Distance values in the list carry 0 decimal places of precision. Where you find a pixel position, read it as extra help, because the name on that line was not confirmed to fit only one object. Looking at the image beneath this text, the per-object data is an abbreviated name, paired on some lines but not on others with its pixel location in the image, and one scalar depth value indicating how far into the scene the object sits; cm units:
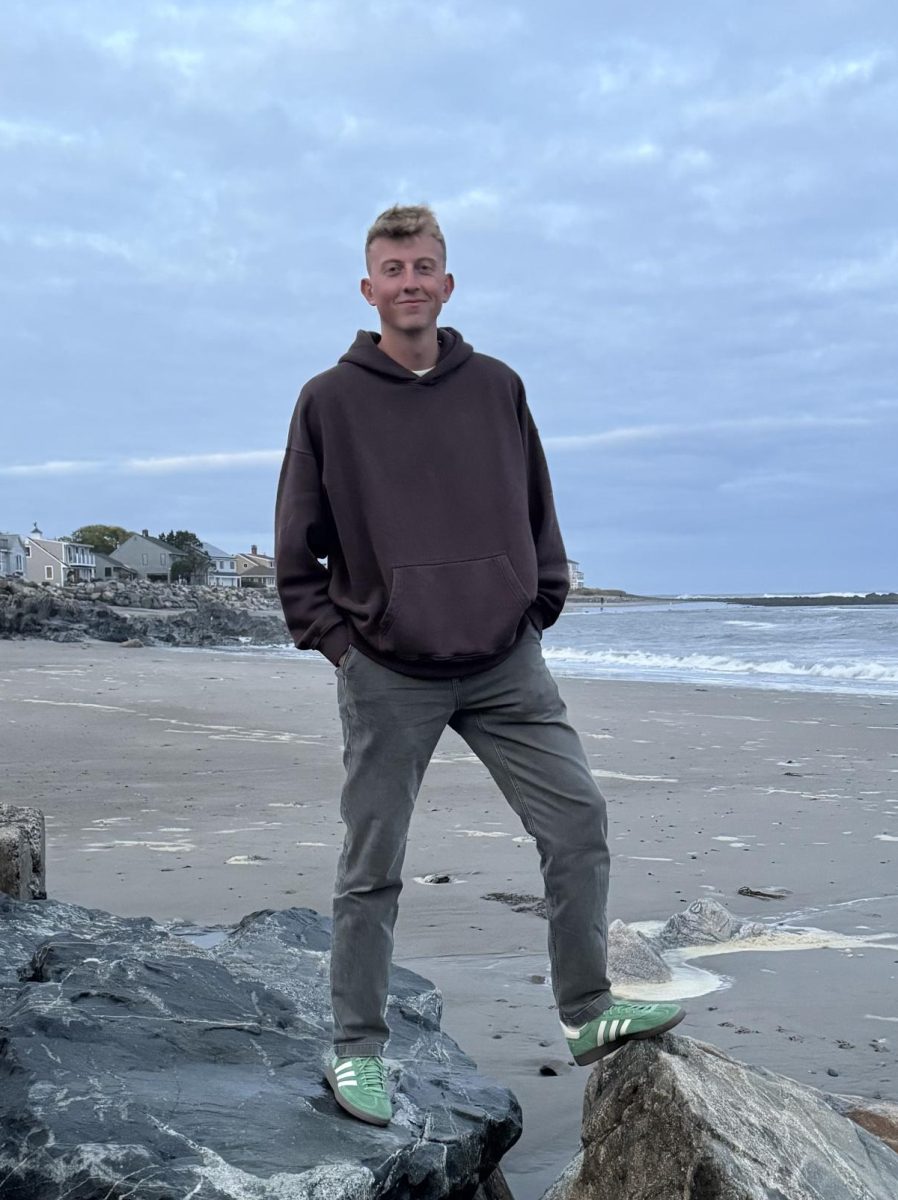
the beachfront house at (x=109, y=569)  9606
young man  290
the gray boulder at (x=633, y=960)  432
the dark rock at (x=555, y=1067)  362
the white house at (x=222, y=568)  10794
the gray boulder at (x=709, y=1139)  237
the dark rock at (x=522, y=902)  547
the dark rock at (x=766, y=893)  574
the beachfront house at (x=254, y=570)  11788
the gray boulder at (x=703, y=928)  485
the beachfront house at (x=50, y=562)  8612
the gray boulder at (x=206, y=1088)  241
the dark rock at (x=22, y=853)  484
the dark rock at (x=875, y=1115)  299
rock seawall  3453
